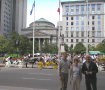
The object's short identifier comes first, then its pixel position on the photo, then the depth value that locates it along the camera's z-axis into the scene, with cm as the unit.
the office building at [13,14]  7161
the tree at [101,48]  4188
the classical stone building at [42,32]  6864
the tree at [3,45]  3761
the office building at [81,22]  6131
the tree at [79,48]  5050
